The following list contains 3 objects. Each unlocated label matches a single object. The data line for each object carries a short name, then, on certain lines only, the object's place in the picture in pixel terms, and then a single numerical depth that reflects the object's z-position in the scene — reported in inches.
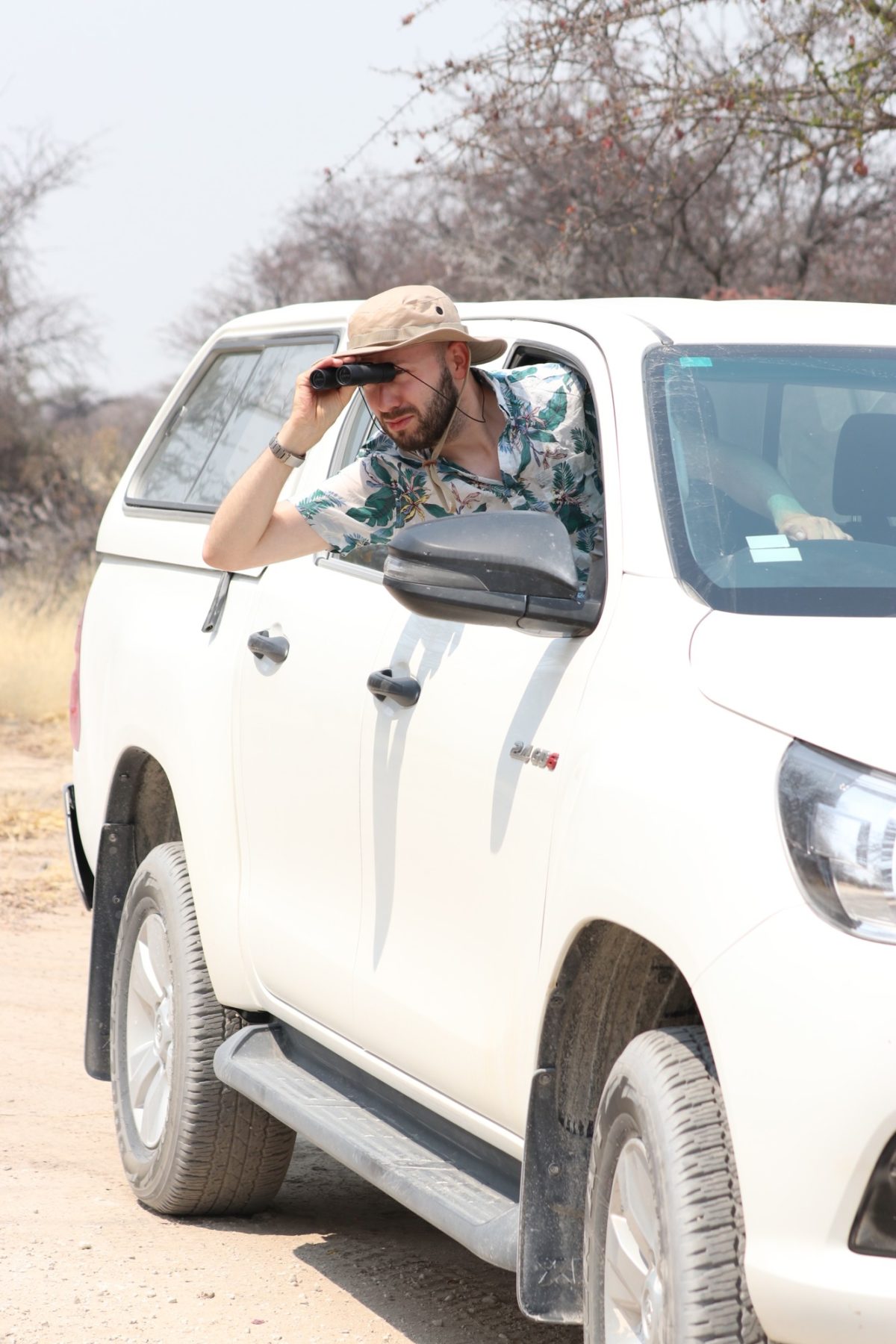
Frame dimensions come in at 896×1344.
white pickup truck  175.5
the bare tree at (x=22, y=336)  1704.0
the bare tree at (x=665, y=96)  666.2
